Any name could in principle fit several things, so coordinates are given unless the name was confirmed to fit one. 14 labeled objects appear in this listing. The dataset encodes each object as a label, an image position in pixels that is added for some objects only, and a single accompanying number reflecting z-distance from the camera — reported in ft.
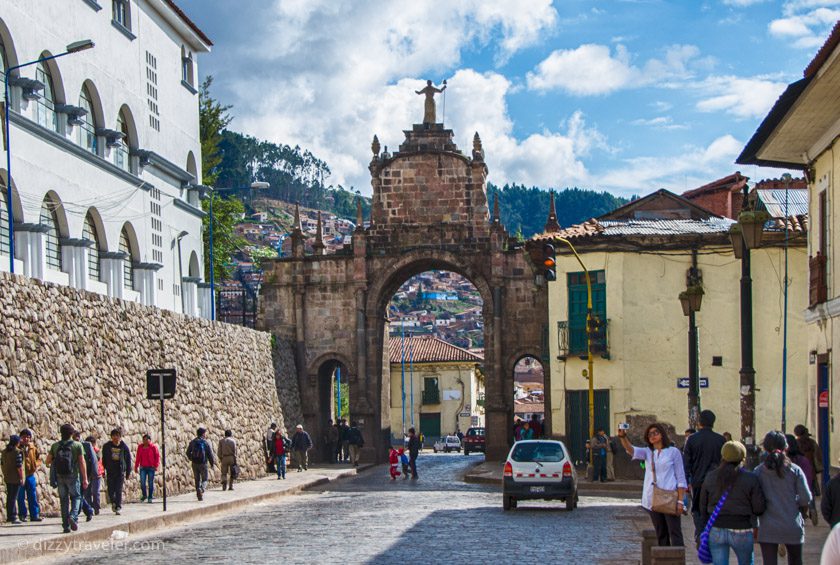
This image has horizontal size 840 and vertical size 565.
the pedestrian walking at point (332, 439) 167.84
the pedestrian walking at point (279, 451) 126.72
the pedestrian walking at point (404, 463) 133.28
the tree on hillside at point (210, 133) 184.96
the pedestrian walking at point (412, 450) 132.36
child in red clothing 130.72
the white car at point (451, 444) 268.82
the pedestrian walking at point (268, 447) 134.51
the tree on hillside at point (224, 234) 181.78
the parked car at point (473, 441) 236.24
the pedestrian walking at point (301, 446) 142.10
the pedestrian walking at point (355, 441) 153.38
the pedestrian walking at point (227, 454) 103.91
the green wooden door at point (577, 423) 130.62
